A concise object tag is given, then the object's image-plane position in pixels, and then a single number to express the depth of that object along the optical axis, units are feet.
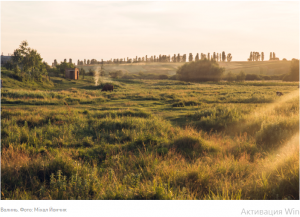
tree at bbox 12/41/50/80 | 173.33
